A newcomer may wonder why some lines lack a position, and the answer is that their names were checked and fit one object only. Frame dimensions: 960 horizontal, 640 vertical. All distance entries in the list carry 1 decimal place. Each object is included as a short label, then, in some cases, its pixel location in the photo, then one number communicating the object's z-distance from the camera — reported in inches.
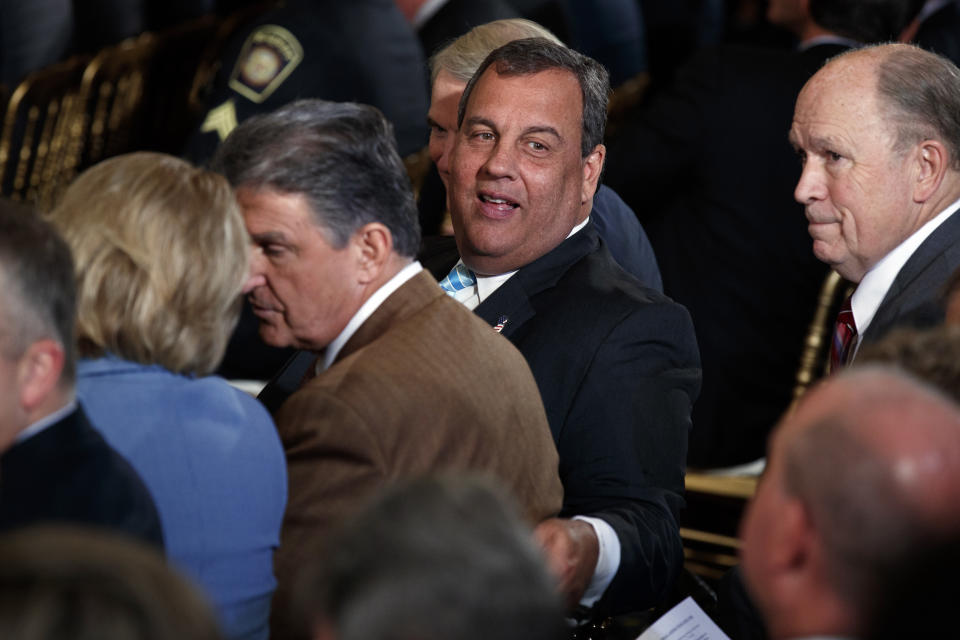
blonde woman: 201.3
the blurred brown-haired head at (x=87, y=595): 139.4
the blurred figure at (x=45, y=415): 197.6
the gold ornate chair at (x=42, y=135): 252.4
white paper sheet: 204.9
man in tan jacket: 202.8
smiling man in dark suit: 210.3
